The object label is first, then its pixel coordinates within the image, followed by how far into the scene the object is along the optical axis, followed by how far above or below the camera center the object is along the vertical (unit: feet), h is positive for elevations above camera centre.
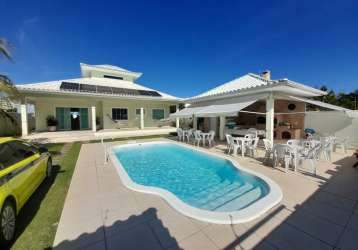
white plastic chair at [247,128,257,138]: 42.63 -3.08
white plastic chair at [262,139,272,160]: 28.53 -5.17
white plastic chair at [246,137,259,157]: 32.94 -5.62
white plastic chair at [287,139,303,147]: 28.03 -3.95
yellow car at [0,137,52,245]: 10.67 -4.92
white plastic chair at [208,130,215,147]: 44.62 -4.75
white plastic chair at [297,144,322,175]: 23.34 -5.47
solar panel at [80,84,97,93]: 64.26 +14.03
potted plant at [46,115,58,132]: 63.98 -1.10
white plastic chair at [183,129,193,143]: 52.04 -4.25
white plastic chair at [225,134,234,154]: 34.91 -5.05
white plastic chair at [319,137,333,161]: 27.95 -4.91
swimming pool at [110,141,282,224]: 14.34 -9.42
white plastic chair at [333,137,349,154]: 34.47 -5.58
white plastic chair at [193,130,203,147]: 46.06 -4.88
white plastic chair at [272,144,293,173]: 23.62 -5.33
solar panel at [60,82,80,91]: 61.36 +14.25
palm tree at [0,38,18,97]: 33.32 +8.77
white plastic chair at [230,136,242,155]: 33.32 -5.45
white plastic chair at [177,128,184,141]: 55.20 -5.04
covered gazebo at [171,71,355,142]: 36.27 +4.85
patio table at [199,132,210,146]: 44.93 -4.34
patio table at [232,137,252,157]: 32.89 -4.32
